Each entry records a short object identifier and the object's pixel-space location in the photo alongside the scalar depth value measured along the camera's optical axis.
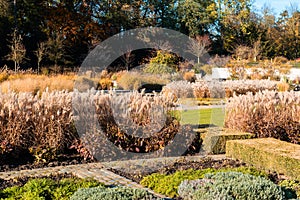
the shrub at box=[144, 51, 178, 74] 20.54
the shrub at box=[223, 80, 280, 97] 14.48
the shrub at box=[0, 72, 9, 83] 12.98
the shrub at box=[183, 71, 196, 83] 19.38
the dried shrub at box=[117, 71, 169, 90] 16.38
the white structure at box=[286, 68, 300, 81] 21.03
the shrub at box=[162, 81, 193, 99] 13.70
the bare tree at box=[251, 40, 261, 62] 28.38
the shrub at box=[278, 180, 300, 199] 3.66
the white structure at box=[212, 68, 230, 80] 21.49
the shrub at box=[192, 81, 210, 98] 14.12
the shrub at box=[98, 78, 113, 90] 16.00
